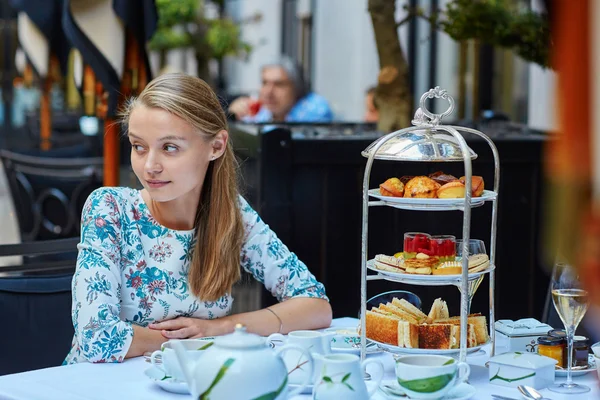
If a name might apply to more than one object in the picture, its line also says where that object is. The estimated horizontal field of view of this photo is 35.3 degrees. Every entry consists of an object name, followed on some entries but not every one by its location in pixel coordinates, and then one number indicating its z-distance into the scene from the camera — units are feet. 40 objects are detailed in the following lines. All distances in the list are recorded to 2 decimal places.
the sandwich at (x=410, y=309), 6.79
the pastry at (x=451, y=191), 6.51
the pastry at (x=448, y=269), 6.53
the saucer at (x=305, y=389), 5.85
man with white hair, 25.55
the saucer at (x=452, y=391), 5.74
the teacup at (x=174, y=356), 5.84
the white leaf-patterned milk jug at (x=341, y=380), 5.23
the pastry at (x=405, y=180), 6.84
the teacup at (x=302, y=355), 5.83
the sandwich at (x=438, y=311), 6.82
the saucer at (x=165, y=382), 5.88
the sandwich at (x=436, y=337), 6.40
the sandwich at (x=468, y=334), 6.43
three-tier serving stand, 6.31
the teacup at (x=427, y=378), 5.46
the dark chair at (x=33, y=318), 8.54
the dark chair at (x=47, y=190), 18.78
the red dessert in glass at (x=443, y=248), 6.66
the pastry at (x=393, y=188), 6.68
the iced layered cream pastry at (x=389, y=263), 6.57
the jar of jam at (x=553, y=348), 6.73
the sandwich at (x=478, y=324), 6.63
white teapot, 4.53
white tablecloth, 5.96
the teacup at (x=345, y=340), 7.27
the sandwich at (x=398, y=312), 6.66
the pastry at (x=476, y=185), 6.72
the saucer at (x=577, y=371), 6.57
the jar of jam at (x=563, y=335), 6.70
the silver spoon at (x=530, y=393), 5.92
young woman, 7.42
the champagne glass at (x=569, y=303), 6.59
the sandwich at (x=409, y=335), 6.37
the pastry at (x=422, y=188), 6.56
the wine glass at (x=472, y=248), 6.80
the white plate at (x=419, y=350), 6.32
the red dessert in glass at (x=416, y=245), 6.68
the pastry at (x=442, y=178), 6.70
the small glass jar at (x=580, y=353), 6.70
